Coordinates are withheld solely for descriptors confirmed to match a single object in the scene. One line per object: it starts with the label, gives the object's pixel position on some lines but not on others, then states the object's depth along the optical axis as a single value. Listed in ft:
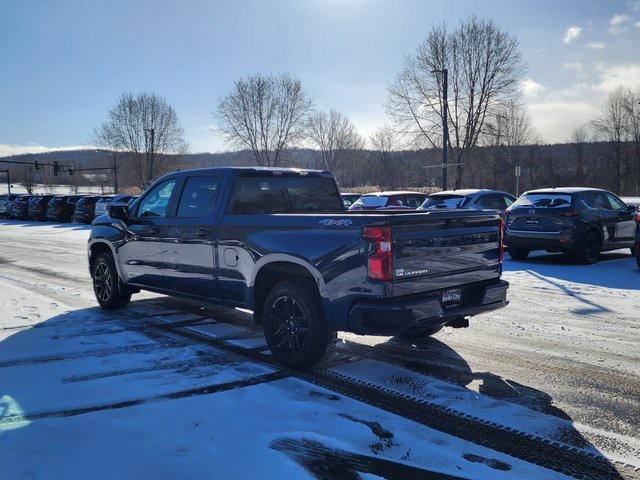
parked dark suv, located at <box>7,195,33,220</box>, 121.43
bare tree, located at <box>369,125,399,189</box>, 224.94
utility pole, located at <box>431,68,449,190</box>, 86.33
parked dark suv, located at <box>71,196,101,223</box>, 100.68
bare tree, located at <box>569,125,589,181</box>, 193.66
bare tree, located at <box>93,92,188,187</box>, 246.06
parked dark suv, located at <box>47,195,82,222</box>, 108.17
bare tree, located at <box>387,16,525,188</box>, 126.41
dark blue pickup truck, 13.66
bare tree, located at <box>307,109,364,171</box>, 267.18
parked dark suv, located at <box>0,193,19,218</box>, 128.67
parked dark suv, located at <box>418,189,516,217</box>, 42.52
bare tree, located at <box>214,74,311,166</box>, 213.05
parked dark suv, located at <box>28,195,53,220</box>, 115.44
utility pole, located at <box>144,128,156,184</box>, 243.81
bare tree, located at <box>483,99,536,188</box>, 131.85
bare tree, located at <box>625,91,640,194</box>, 190.66
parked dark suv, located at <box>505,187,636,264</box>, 36.63
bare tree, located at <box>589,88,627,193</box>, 200.03
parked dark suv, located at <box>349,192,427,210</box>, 50.55
